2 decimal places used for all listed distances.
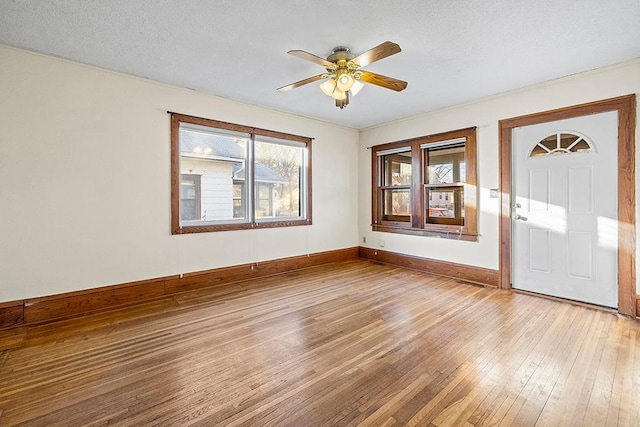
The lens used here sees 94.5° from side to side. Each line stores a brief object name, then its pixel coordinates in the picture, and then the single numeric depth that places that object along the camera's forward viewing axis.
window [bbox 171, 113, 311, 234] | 4.03
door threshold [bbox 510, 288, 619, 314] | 3.24
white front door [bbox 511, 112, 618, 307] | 3.30
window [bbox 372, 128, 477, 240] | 4.52
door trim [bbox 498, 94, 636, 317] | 3.11
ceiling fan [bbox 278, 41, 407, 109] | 2.70
